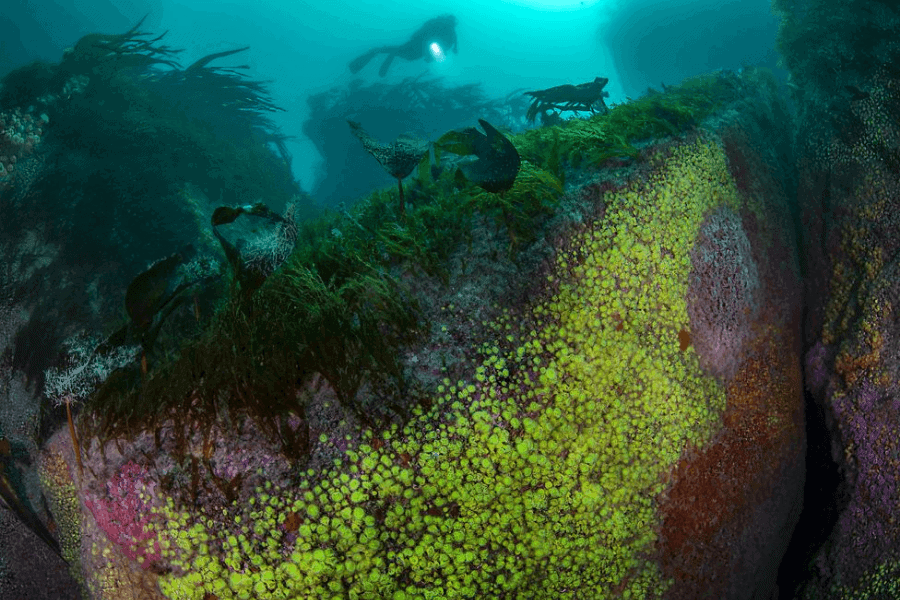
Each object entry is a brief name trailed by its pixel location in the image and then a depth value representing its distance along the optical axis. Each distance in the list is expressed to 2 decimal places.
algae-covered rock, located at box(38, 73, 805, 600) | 2.05
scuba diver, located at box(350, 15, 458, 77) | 21.89
